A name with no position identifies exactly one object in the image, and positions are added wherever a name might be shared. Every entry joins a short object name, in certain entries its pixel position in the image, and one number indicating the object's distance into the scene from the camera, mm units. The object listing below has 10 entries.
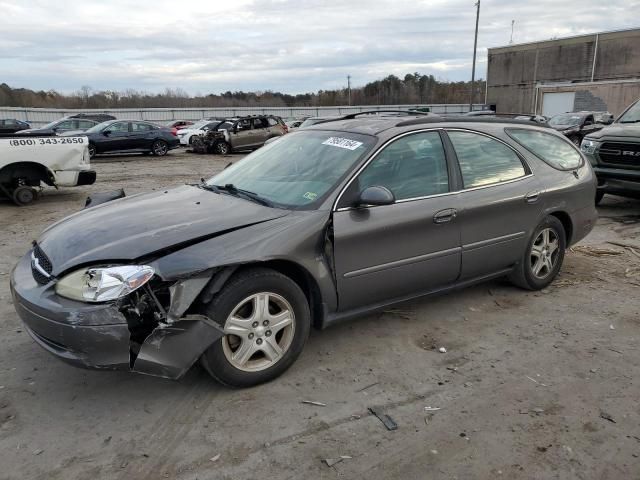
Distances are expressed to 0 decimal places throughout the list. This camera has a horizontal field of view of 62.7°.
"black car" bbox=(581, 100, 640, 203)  7882
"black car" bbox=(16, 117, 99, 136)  21256
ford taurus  2961
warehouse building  39156
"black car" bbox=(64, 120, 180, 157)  19312
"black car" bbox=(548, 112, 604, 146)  18828
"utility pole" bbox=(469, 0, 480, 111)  38094
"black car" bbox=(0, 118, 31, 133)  25295
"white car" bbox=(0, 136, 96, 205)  9266
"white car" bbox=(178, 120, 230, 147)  26327
